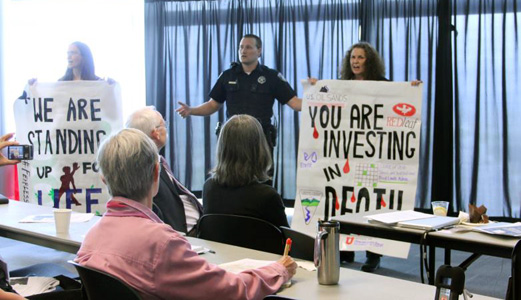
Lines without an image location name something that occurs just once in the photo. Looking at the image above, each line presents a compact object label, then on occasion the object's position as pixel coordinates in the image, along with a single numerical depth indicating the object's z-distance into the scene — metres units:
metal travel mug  1.66
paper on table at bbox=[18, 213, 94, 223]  2.61
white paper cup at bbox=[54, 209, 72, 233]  2.37
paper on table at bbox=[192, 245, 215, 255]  2.03
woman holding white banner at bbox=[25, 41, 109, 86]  4.67
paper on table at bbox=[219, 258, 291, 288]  1.71
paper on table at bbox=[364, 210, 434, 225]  2.68
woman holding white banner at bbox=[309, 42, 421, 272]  4.26
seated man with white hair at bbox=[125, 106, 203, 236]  2.75
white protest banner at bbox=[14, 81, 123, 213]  4.71
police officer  4.66
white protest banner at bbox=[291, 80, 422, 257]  4.04
